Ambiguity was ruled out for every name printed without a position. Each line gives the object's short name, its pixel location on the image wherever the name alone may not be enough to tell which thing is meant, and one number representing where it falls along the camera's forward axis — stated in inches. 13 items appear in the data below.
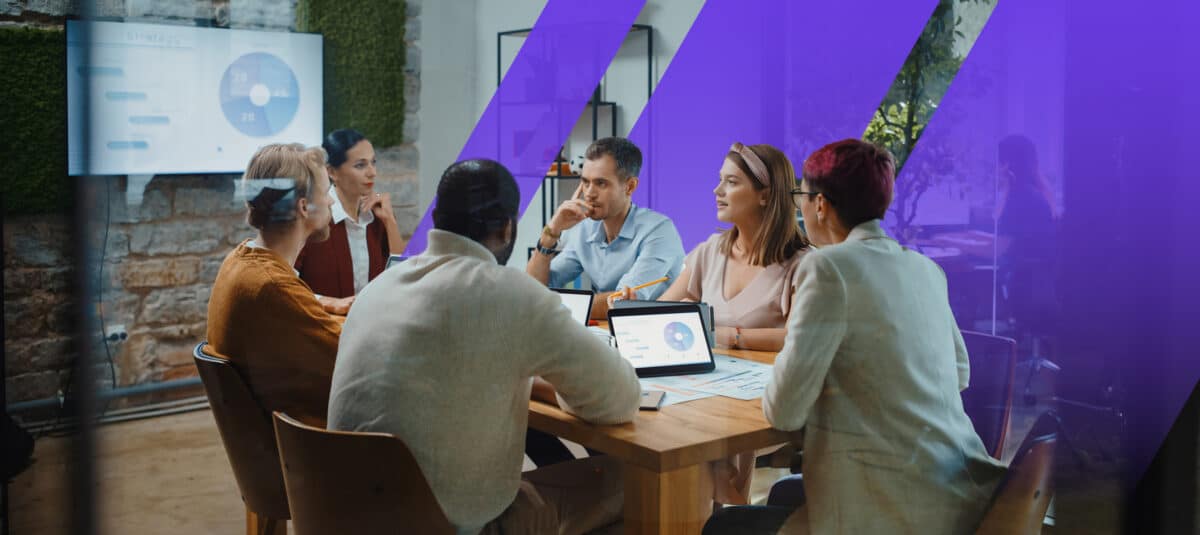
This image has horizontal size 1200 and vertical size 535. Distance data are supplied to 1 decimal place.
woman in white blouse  83.0
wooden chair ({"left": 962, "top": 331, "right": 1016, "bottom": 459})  81.4
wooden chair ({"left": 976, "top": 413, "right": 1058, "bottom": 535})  81.2
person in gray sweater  70.6
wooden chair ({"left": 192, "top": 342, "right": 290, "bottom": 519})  89.0
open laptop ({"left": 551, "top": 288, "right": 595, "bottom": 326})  83.3
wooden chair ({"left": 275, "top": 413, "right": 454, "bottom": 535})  70.3
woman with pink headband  80.1
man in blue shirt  85.4
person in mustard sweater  84.4
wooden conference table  72.5
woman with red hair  72.0
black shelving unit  84.0
